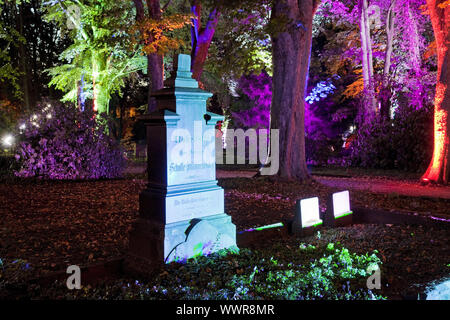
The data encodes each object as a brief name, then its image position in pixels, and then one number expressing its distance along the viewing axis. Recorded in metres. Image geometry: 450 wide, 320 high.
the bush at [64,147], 13.68
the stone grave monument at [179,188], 4.91
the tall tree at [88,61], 24.92
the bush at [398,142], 17.06
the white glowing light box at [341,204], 6.96
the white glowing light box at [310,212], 6.47
